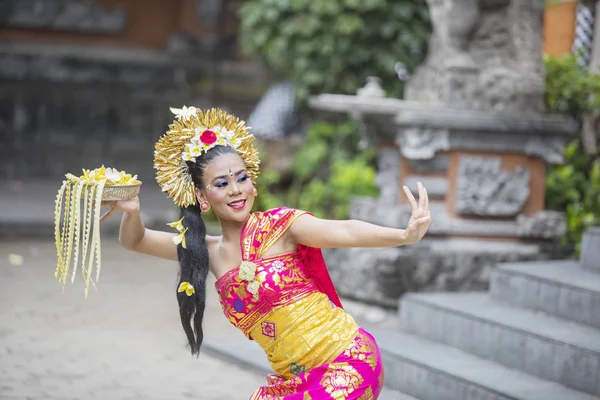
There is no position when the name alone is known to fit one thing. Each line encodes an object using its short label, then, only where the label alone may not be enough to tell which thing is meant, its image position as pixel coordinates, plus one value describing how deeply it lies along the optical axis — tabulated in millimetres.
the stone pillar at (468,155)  11071
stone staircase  7885
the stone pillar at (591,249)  9593
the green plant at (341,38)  15174
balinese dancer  5733
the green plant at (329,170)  12986
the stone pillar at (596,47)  13795
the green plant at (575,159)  12080
